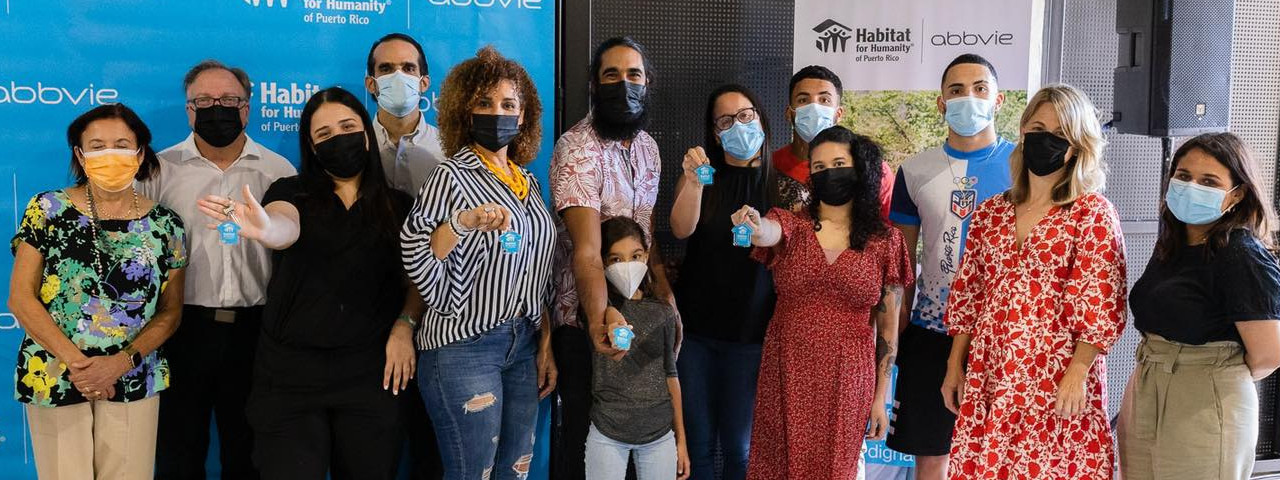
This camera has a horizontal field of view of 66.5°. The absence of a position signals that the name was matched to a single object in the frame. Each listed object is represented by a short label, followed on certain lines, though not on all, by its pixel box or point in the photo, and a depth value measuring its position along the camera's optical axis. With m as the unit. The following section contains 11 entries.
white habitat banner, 4.12
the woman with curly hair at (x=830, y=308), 2.99
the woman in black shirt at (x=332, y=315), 2.75
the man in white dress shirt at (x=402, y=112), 3.27
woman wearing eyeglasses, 3.27
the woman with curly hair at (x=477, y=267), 2.68
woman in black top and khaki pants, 2.62
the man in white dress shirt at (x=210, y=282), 3.18
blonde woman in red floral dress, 2.63
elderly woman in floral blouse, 2.84
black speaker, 4.05
